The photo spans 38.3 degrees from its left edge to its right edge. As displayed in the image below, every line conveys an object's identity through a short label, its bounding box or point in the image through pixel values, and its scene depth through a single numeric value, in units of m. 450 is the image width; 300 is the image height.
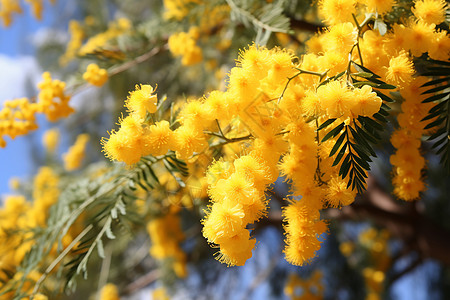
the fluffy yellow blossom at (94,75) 0.33
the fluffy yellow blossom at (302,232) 0.22
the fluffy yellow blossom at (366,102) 0.20
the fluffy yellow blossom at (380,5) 0.23
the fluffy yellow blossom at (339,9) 0.23
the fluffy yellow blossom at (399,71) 0.22
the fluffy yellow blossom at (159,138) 0.22
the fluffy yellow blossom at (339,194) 0.22
